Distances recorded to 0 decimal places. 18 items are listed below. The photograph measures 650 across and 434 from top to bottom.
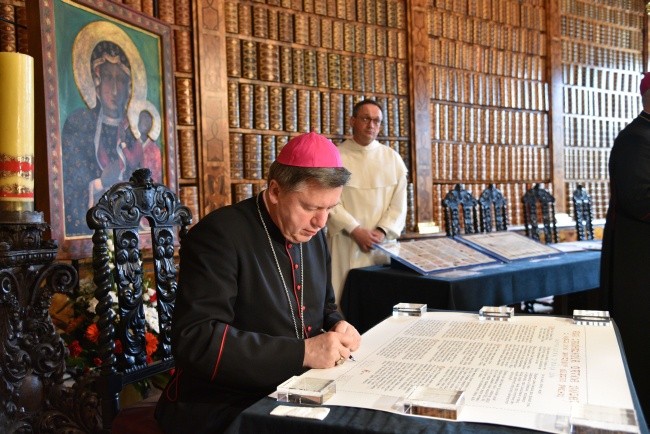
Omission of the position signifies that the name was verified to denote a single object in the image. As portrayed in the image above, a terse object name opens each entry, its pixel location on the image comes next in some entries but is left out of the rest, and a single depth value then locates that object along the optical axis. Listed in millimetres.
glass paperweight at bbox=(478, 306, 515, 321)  2037
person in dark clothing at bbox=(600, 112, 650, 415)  2982
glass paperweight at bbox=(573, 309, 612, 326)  1903
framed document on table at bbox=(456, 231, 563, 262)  4223
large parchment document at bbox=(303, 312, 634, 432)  1188
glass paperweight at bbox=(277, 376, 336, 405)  1217
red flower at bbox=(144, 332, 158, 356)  2789
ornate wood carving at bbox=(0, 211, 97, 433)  1878
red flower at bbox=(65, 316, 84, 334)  2986
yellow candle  1952
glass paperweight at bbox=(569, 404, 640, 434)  1008
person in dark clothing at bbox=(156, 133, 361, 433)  1560
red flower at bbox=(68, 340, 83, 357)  2900
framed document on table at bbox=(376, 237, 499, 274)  3717
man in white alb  4410
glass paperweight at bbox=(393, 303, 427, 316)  2096
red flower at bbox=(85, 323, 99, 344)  2869
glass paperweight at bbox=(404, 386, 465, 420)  1117
